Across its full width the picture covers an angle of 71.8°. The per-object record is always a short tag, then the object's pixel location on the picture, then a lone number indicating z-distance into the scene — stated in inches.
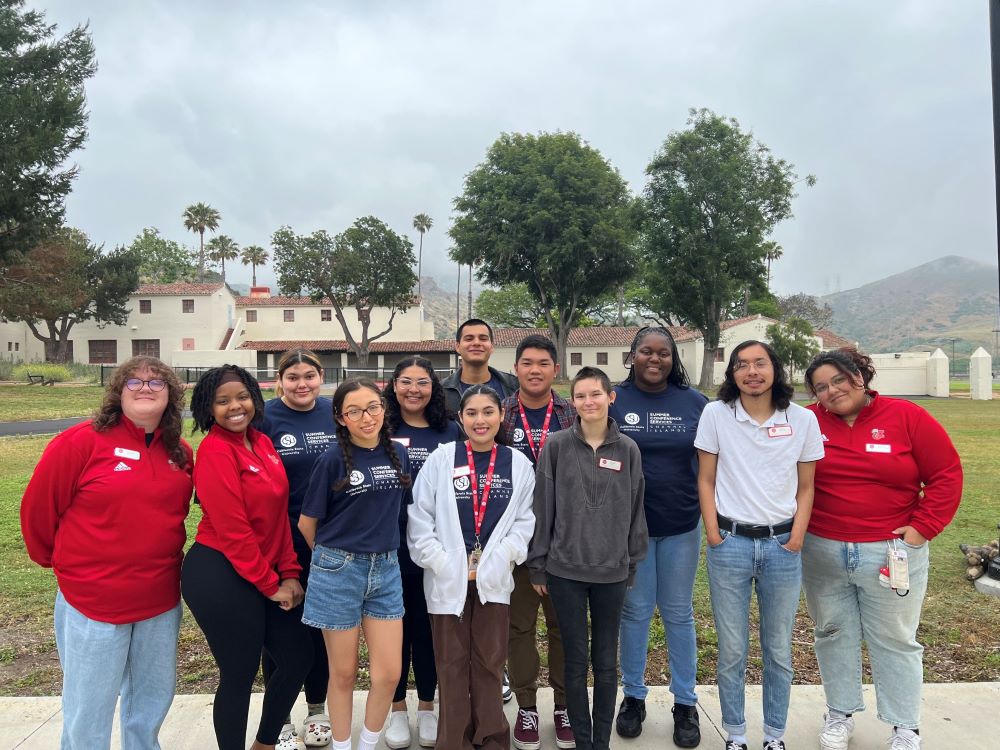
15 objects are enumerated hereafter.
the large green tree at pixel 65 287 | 1185.4
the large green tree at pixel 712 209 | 1396.4
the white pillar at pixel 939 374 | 1535.4
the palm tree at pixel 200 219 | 2598.4
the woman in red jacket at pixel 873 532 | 127.6
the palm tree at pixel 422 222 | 2866.6
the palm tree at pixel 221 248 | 2751.0
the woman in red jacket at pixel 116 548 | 103.7
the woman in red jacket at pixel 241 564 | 110.8
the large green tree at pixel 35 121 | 975.6
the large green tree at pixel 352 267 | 1696.6
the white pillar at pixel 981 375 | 1360.7
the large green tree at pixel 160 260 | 2488.9
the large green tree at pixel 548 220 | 1460.4
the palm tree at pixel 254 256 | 2891.2
